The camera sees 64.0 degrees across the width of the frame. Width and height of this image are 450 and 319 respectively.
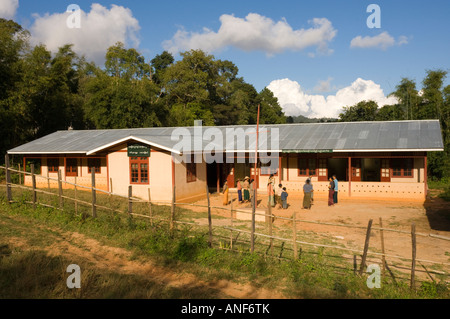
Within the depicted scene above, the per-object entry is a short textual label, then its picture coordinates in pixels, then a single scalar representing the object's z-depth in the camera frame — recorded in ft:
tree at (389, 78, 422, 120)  104.27
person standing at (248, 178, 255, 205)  57.81
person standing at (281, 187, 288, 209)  50.52
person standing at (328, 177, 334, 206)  54.70
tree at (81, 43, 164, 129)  110.01
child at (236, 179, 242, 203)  56.65
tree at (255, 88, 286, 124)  173.68
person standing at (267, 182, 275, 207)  45.95
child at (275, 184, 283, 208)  53.57
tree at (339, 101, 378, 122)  118.42
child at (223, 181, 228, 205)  53.39
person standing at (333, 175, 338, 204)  55.30
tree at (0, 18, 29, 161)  79.66
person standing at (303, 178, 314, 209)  51.24
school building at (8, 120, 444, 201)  56.34
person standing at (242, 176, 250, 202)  55.81
